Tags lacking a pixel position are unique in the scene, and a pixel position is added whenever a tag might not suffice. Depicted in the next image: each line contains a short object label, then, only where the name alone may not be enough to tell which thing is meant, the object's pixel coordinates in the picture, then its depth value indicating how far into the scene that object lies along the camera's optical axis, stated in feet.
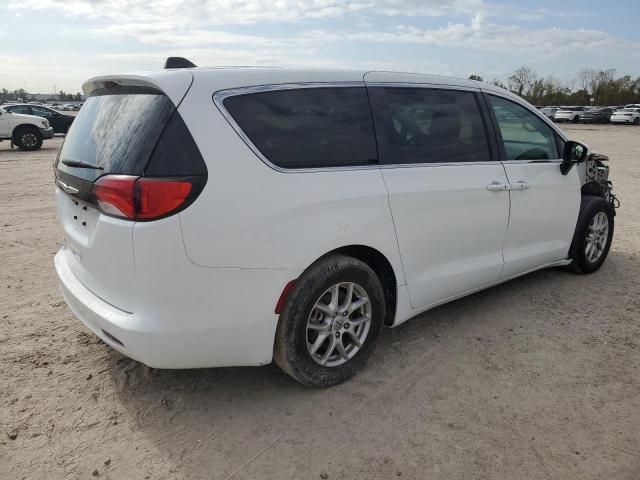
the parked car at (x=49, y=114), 69.87
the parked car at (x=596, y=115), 137.49
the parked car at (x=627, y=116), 131.44
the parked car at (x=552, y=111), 139.85
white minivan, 8.11
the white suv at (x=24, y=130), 59.00
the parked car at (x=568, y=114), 142.10
